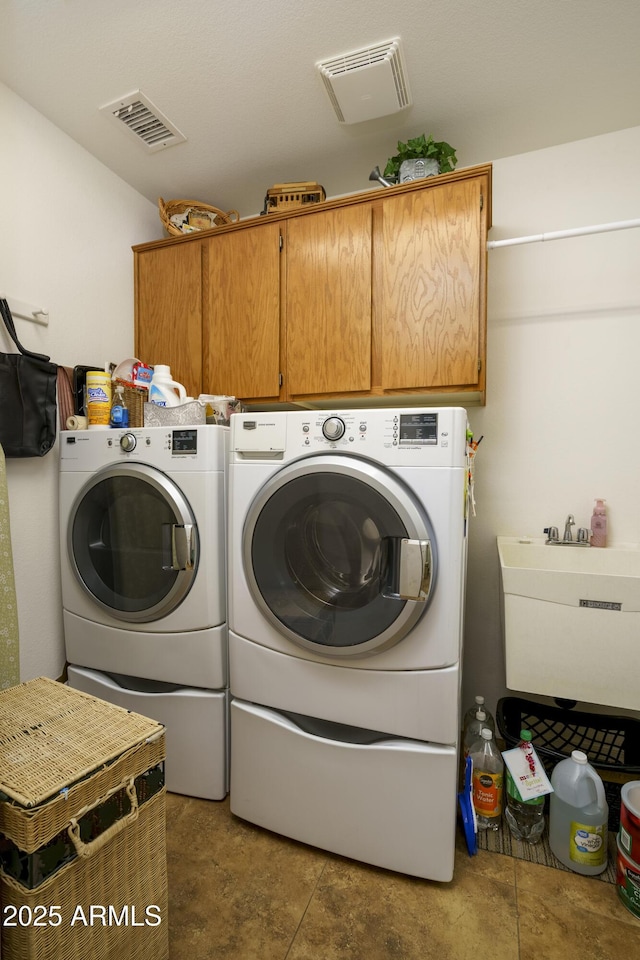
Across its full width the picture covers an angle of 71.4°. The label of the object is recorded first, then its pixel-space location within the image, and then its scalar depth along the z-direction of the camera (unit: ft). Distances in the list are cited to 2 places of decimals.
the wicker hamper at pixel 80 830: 2.71
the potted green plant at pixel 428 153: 5.66
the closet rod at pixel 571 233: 5.20
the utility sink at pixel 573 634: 4.52
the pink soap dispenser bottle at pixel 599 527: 5.94
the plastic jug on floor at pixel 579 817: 4.34
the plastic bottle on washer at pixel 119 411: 5.76
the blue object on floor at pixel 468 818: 4.58
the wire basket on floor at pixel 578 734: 5.22
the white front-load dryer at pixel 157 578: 5.06
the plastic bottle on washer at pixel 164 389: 6.03
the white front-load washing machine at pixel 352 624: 3.98
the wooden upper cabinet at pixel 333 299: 5.46
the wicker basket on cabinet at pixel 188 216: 7.04
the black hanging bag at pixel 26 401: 5.24
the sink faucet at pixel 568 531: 6.09
